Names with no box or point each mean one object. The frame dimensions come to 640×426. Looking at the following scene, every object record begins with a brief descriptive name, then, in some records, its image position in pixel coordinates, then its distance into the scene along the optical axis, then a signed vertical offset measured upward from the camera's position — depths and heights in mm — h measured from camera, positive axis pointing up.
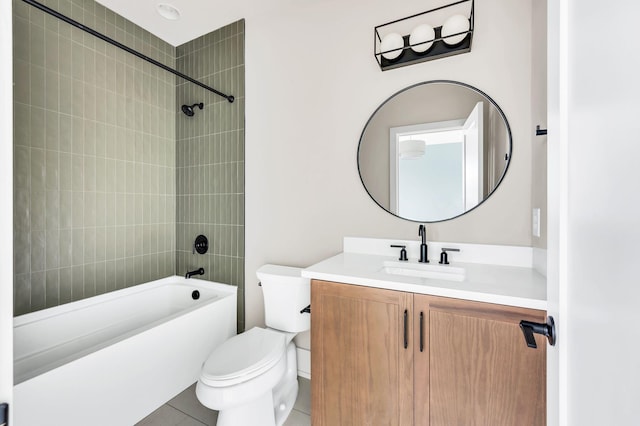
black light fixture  1416 +919
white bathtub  1213 -793
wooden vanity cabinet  938 -578
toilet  1250 -748
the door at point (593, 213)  348 -7
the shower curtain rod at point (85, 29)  1329 +973
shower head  2354 +870
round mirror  1443 +326
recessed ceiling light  1994 +1458
